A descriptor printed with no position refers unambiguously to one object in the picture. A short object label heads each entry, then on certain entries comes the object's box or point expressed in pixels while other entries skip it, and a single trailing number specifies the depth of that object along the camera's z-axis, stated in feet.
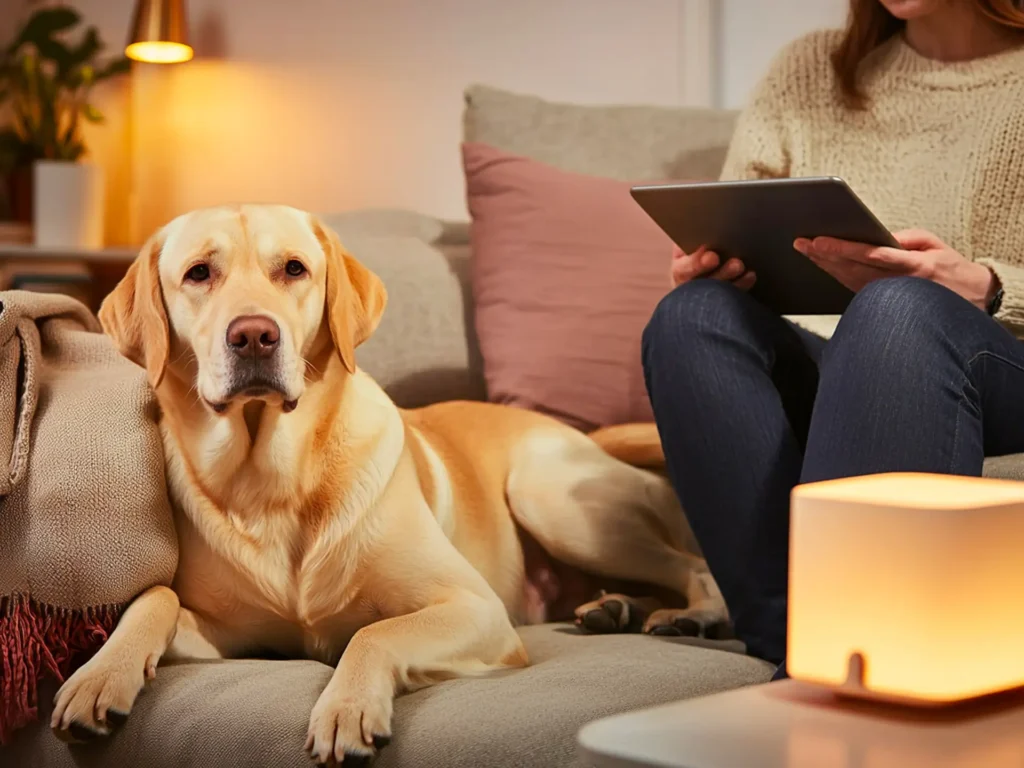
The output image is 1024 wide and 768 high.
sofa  3.56
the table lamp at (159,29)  10.43
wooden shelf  10.53
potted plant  10.84
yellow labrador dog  4.13
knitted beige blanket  4.05
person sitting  3.92
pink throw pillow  6.26
